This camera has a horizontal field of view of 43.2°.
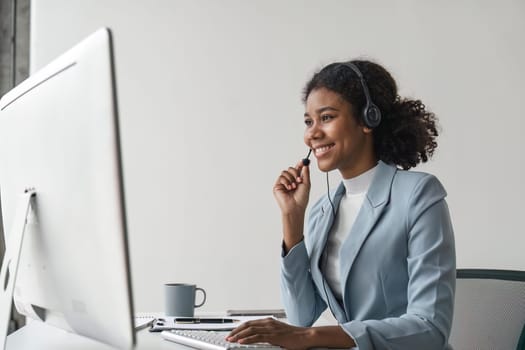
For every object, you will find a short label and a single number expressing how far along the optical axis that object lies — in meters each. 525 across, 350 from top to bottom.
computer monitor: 0.72
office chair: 2.02
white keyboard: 1.05
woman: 1.32
